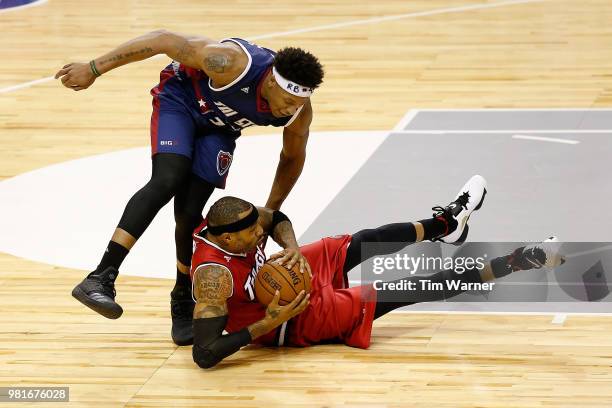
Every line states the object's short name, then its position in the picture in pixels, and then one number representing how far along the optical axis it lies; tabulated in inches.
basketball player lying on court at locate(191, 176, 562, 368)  475.9
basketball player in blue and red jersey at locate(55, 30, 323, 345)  489.4
